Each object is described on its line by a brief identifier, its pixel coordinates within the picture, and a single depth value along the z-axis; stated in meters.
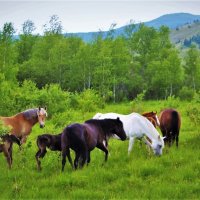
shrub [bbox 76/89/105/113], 42.34
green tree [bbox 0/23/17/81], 57.79
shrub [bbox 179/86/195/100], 73.06
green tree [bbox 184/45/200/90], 79.06
